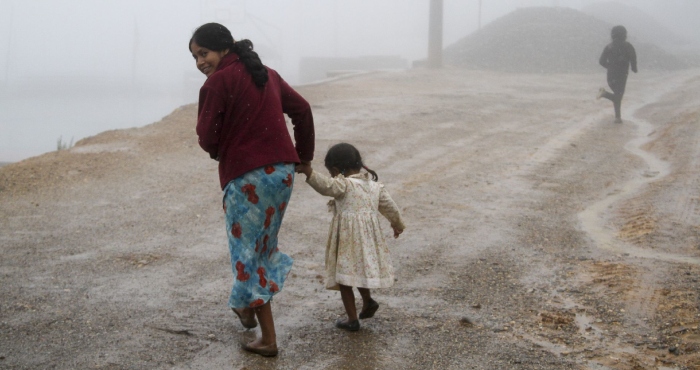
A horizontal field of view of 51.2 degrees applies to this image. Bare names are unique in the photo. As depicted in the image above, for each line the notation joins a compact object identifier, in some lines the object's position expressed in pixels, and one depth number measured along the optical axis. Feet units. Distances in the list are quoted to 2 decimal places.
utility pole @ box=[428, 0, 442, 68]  89.15
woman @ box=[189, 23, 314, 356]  11.48
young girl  12.98
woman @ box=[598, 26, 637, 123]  46.34
